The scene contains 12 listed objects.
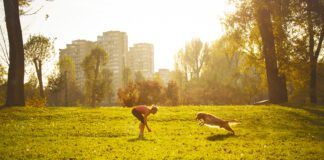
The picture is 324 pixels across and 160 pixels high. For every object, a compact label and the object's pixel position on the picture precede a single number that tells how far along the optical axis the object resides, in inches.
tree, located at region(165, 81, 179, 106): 2997.0
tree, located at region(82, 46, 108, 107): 3415.4
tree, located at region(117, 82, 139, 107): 1709.9
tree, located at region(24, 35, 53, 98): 2706.7
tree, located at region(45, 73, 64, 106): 3029.0
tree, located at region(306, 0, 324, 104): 1350.9
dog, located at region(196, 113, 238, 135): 745.6
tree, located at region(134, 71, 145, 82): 5413.4
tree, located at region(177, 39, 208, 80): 3491.6
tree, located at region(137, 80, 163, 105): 2731.3
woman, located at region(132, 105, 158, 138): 701.3
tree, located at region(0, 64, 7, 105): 2230.7
